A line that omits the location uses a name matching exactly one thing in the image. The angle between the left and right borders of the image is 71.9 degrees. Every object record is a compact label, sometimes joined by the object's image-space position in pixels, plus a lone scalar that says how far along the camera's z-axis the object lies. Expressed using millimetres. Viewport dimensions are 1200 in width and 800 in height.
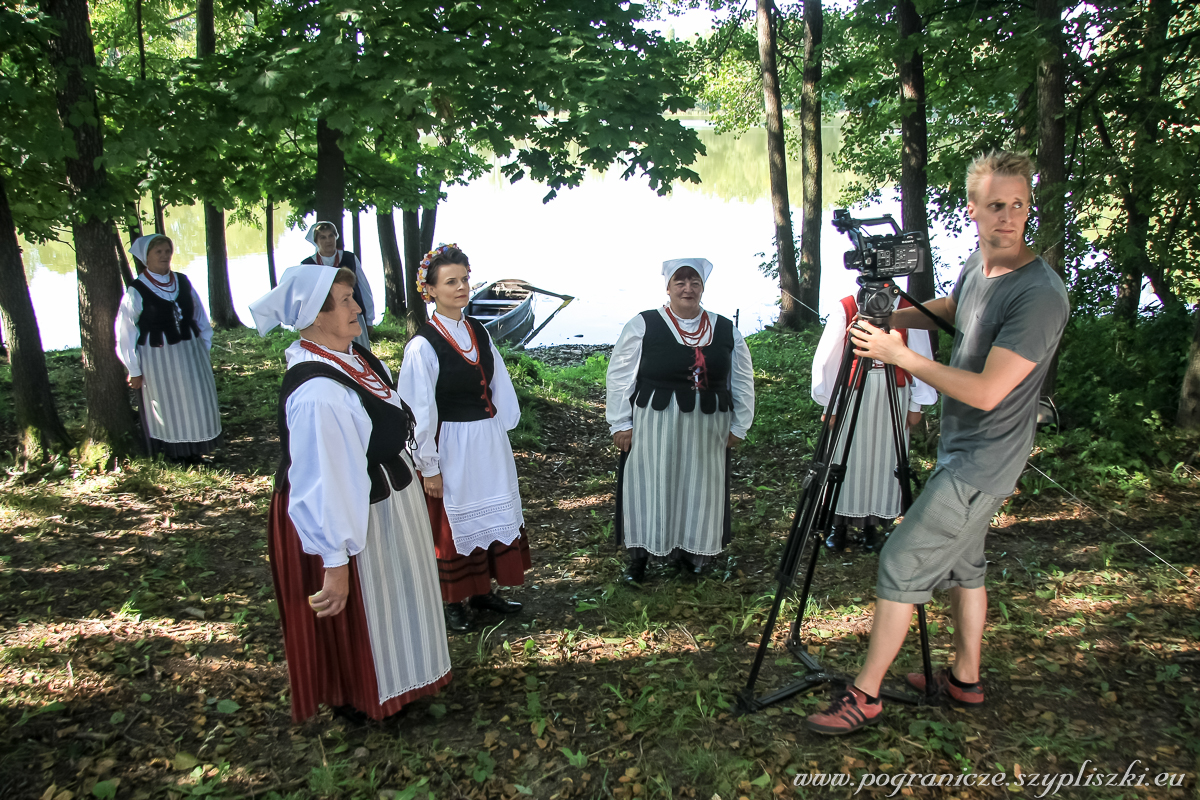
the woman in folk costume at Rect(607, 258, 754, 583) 4379
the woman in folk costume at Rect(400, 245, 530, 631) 3855
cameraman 2520
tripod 2744
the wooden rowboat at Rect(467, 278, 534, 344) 15562
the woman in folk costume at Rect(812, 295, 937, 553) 4949
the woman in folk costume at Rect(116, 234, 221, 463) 6289
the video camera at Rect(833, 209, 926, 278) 2754
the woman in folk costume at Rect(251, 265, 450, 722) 2658
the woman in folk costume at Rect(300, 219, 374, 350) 7367
